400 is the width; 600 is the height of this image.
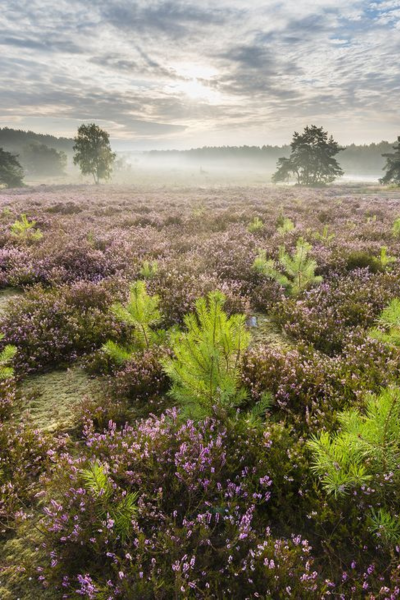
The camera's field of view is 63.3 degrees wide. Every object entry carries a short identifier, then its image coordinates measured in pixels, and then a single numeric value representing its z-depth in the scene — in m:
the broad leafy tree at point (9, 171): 60.09
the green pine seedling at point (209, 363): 3.00
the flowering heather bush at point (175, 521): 2.16
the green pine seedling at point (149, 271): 7.70
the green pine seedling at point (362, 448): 2.33
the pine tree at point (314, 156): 70.38
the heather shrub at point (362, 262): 8.65
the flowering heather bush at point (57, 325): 5.05
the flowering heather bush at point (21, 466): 2.71
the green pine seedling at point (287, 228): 11.97
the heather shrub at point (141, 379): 4.25
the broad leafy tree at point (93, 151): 73.32
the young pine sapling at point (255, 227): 13.24
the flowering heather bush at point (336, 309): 5.41
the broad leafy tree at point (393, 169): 59.26
